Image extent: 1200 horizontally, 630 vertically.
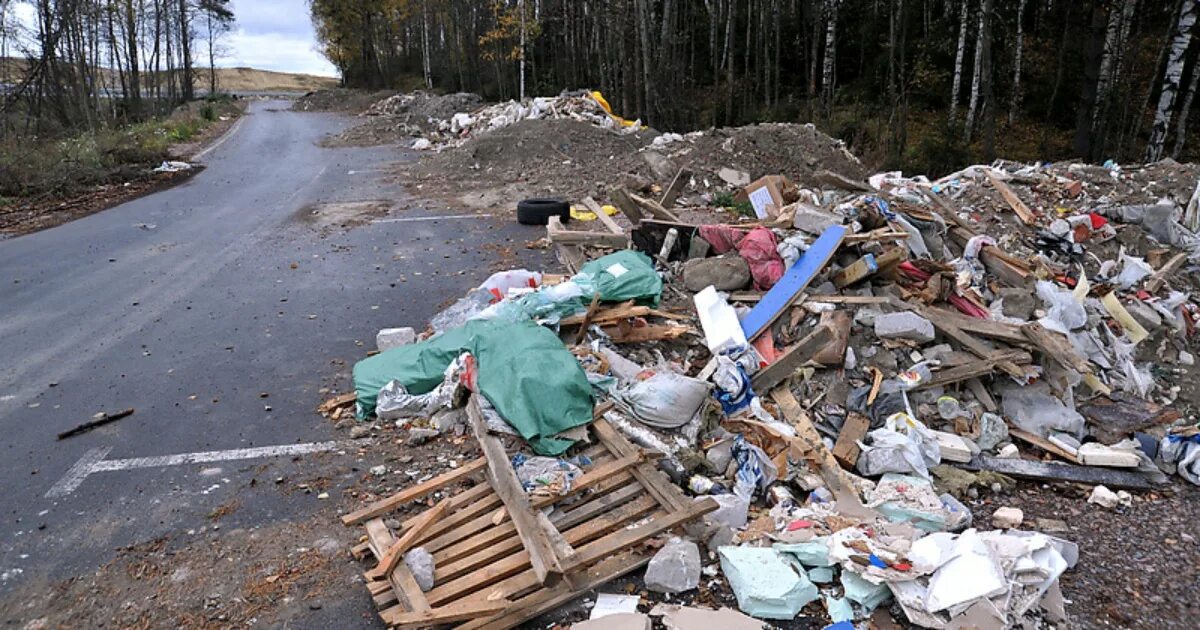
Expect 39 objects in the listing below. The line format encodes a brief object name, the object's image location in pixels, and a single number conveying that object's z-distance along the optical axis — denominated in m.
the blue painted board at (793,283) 5.86
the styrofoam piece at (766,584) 3.28
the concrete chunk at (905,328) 5.58
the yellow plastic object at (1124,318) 6.36
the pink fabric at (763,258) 6.37
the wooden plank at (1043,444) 5.01
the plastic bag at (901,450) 4.64
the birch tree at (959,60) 18.06
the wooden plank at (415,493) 3.81
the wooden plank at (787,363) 5.32
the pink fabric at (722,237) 6.88
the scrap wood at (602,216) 8.80
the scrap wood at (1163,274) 7.16
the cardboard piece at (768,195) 8.67
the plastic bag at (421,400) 4.92
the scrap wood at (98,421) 4.88
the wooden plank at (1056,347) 5.37
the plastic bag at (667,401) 4.68
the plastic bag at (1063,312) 5.99
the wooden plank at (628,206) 8.74
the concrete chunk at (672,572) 3.42
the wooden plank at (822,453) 4.24
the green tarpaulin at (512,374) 4.39
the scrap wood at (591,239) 7.98
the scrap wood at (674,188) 9.80
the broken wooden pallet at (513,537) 3.23
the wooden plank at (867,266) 6.10
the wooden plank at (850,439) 4.80
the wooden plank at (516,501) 3.32
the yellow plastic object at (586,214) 10.67
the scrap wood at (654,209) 8.34
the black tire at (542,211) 10.48
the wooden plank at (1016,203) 8.15
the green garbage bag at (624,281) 6.14
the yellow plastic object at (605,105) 18.70
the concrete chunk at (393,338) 6.05
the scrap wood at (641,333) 5.75
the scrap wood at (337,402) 5.16
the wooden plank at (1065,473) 4.80
